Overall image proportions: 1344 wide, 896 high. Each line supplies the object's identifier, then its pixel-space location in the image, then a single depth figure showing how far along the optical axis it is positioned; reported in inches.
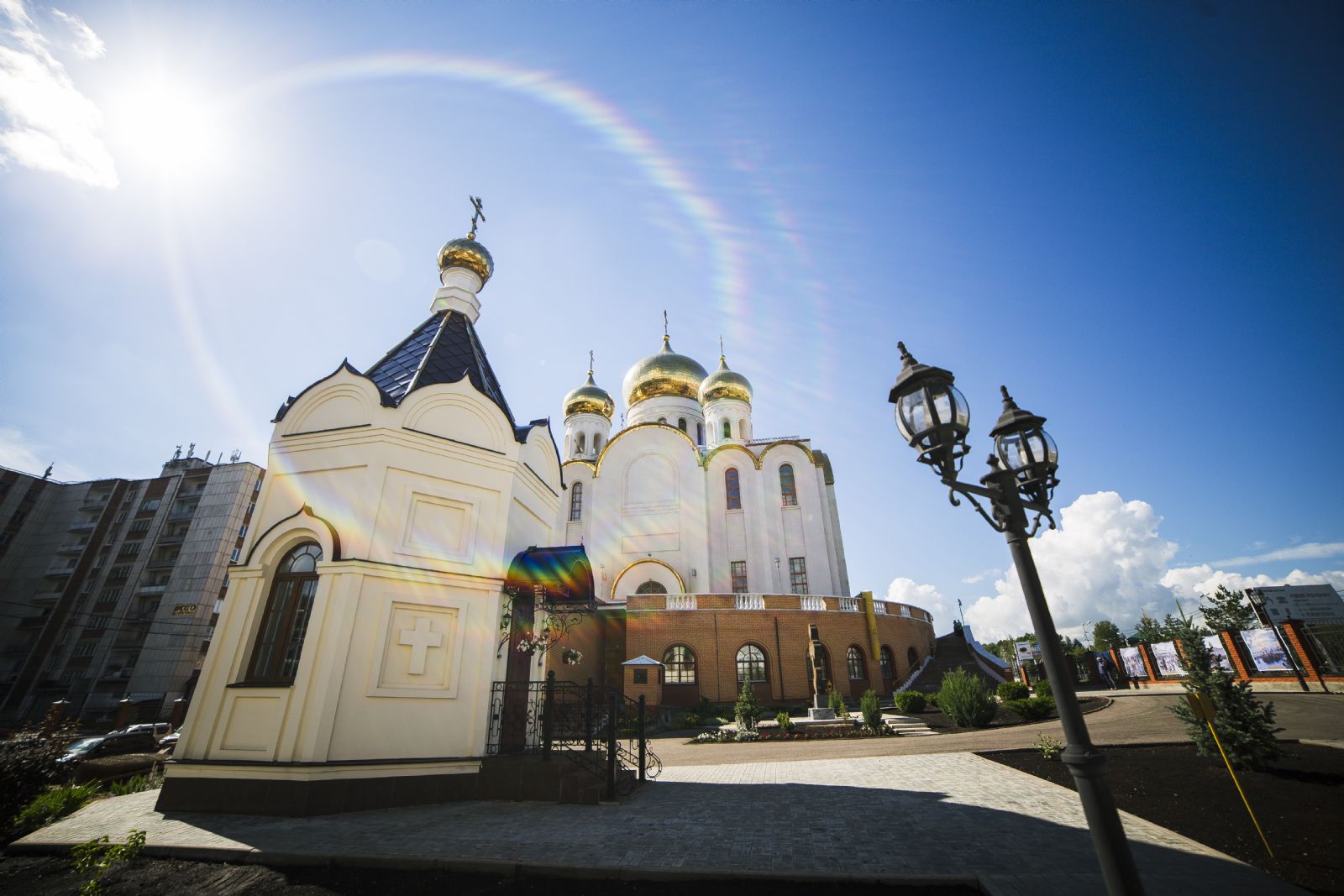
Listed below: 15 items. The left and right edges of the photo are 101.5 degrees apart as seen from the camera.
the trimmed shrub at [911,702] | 682.8
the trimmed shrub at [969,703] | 573.9
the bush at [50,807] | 267.3
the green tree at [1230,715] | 281.4
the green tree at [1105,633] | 2778.1
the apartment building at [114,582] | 1299.2
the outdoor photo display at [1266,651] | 665.6
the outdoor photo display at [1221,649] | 709.6
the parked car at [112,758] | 434.6
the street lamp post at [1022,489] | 120.1
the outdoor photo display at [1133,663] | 898.1
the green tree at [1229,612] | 1444.4
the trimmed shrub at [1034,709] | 582.5
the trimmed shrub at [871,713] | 598.5
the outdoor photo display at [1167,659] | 821.2
